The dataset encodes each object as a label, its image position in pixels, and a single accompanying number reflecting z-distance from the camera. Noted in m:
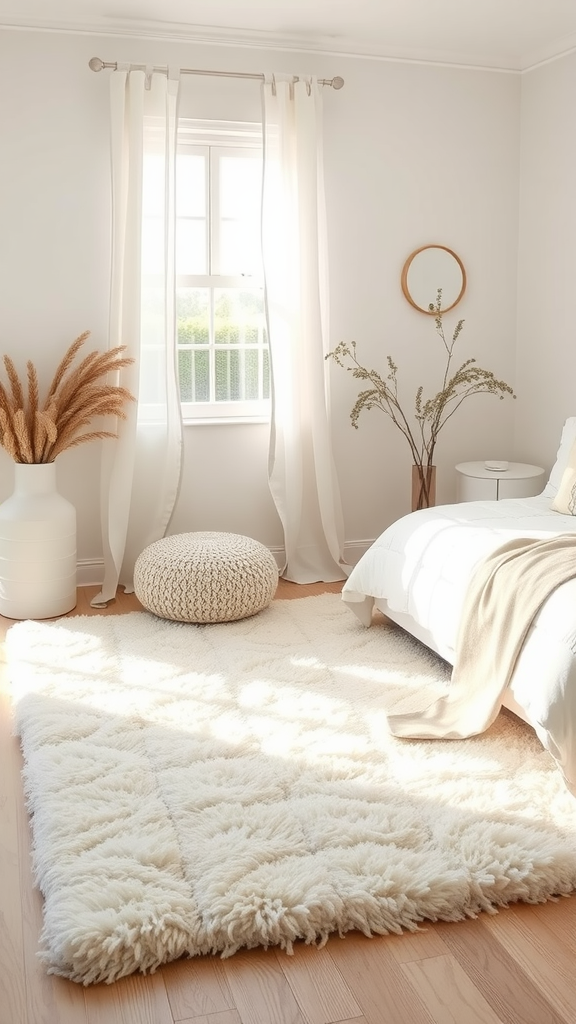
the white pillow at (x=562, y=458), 4.00
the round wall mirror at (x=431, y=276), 4.79
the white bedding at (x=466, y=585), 2.48
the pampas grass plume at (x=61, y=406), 4.06
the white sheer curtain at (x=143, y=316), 4.17
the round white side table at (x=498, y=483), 4.50
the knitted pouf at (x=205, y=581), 3.88
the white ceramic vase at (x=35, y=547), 4.04
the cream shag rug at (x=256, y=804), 2.02
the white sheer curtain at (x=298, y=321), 4.39
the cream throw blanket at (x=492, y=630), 2.75
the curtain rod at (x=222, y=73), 4.10
